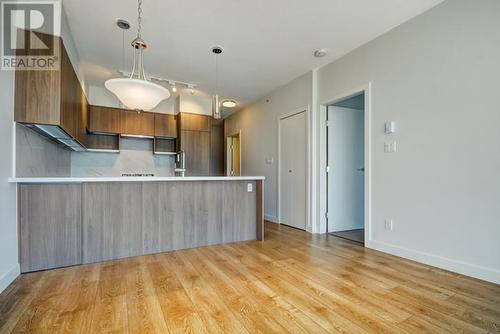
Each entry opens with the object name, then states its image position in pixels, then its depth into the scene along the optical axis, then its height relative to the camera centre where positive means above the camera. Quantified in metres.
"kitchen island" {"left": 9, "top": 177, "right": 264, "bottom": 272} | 2.45 -0.56
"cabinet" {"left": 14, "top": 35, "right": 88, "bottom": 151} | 2.15 +0.66
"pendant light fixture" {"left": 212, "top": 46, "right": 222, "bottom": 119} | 3.10 +1.70
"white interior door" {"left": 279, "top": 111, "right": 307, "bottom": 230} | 4.38 -0.04
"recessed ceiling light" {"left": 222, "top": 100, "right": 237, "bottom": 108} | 4.46 +1.21
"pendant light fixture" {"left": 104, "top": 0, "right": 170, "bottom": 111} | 2.12 +0.70
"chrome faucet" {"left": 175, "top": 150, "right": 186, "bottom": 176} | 5.06 +0.20
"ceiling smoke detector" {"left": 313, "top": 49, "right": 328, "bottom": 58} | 3.51 +1.69
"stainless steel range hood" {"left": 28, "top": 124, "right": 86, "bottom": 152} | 2.41 +0.41
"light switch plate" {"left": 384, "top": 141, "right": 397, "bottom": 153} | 2.96 +0.26
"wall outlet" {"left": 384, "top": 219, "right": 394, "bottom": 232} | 3.00 -0.69
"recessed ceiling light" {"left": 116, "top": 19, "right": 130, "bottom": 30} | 2.82 +1.70
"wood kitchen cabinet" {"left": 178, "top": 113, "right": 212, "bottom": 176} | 5.34 +0.61
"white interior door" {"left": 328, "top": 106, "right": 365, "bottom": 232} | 4.13 -0.01
